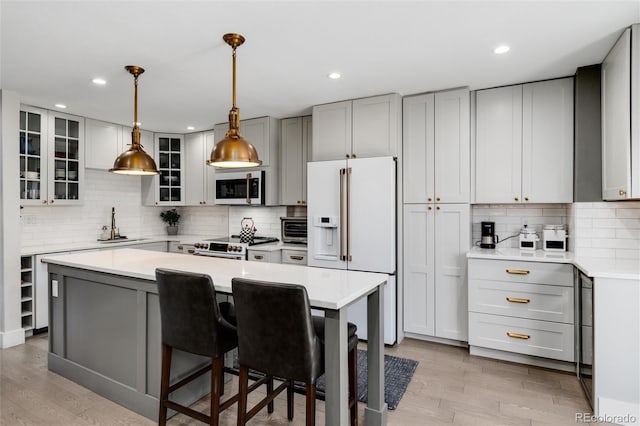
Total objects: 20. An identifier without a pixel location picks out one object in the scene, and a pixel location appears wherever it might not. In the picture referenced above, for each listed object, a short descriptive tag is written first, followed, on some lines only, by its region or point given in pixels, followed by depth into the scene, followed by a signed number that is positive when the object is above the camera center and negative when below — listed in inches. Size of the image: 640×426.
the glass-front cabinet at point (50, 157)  157.9 +25.2
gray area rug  102.3 -52.1
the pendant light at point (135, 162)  107.3 +14.9
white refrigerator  138.1 -3.0
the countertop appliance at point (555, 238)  131.6 -9.6
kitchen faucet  203.6 -6.8
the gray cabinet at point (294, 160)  176.4 +25.6
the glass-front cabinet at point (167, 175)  215.3 +21.7
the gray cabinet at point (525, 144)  126.2 +24.7
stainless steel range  171.8 -17.3
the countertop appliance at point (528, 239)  136.3 -10.3
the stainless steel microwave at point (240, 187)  182.1 +12.7
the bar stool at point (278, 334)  66.6 -23.2
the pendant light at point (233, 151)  88.0 +14.9
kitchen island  70.4 -28.6
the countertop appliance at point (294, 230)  183.2 -9.2
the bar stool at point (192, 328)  78.5 -25.9
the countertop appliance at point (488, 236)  139.8 -9.4
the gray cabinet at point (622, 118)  92.3 +25.9
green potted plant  231.8 -4.5
